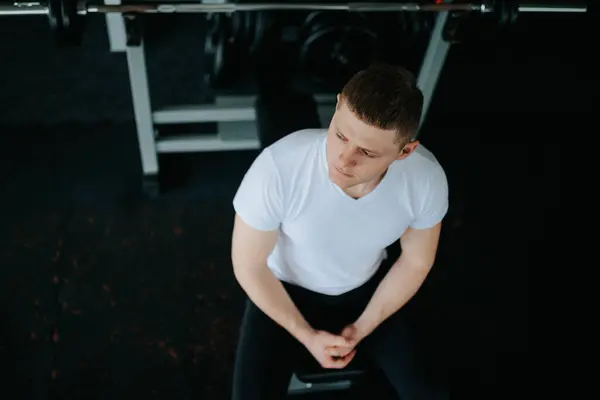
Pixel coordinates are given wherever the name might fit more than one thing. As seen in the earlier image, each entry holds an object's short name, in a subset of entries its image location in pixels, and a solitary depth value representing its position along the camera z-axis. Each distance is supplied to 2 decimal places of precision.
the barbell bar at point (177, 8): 1.39
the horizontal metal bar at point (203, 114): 1.95
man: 0.99
